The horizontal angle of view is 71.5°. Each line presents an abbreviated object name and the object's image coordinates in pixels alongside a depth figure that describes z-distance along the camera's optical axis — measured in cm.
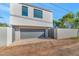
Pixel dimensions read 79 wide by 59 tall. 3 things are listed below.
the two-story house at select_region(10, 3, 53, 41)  525
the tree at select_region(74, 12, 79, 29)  641
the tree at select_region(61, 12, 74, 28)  636
